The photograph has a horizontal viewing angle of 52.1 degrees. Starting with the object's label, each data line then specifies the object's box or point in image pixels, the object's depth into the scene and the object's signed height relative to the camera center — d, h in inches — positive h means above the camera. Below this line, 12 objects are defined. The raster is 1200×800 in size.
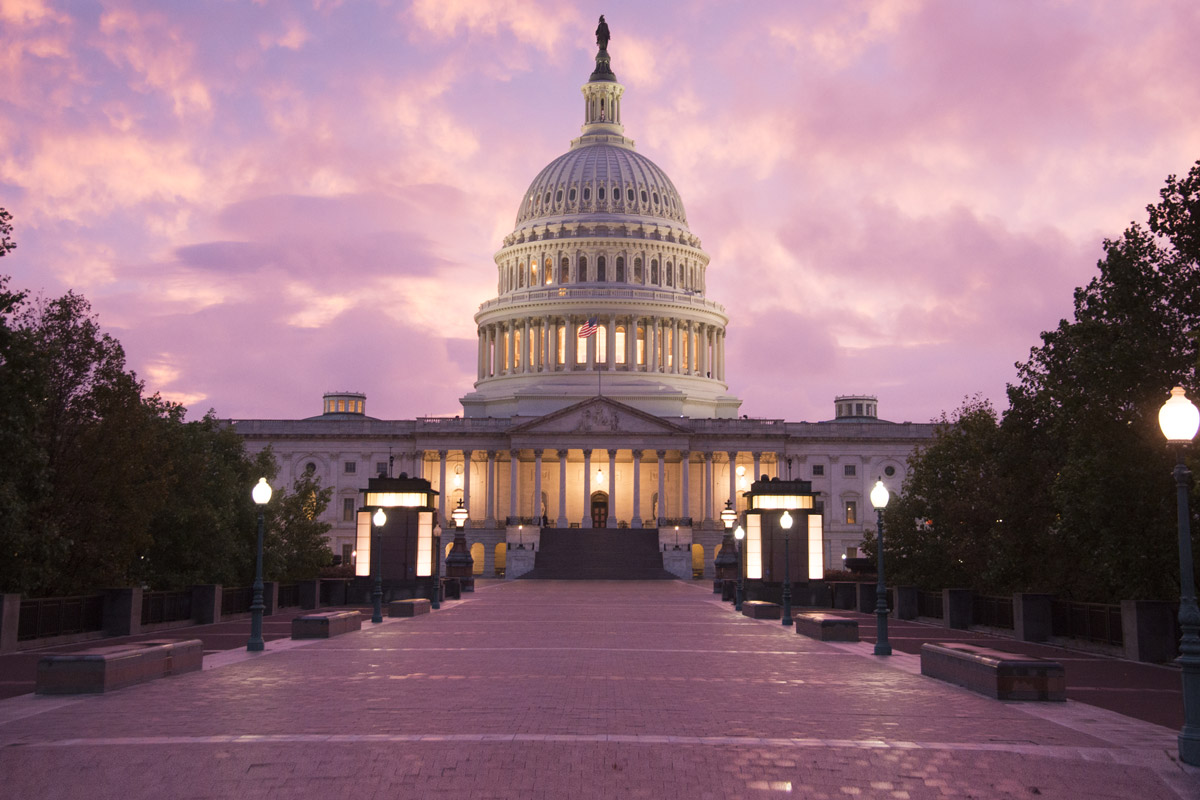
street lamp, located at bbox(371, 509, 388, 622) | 1514.5 +2.9
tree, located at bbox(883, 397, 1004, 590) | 1930.4 +83.9
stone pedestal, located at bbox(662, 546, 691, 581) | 3747.5 -7.6
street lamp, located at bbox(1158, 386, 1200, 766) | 561.9 -12.3
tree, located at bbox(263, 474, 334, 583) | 2266.2 +44.4
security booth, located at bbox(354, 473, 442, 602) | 2112.5 +39.0
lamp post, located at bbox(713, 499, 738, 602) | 2755.2 +5.9
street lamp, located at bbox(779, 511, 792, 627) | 1519.4 -48.9
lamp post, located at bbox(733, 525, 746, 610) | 1951.3 -11.6
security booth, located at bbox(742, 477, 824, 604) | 2034.9 +41.6
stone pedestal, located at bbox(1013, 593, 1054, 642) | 1282.0 -56.8
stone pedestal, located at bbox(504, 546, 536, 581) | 3676.2 -8.3
